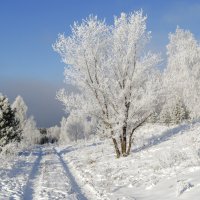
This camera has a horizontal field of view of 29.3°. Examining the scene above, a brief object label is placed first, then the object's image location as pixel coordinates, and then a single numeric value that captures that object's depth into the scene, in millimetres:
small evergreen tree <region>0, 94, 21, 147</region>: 41000
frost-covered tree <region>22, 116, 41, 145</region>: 99625
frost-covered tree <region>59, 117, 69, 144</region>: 128825
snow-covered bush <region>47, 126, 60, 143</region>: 167388
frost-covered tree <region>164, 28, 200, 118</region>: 43938
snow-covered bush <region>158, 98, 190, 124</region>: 46062
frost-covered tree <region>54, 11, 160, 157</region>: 23062
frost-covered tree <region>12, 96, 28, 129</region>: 68369
